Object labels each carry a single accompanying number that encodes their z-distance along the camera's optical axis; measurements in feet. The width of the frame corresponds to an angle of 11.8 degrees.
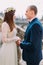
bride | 9.10
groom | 8.52
